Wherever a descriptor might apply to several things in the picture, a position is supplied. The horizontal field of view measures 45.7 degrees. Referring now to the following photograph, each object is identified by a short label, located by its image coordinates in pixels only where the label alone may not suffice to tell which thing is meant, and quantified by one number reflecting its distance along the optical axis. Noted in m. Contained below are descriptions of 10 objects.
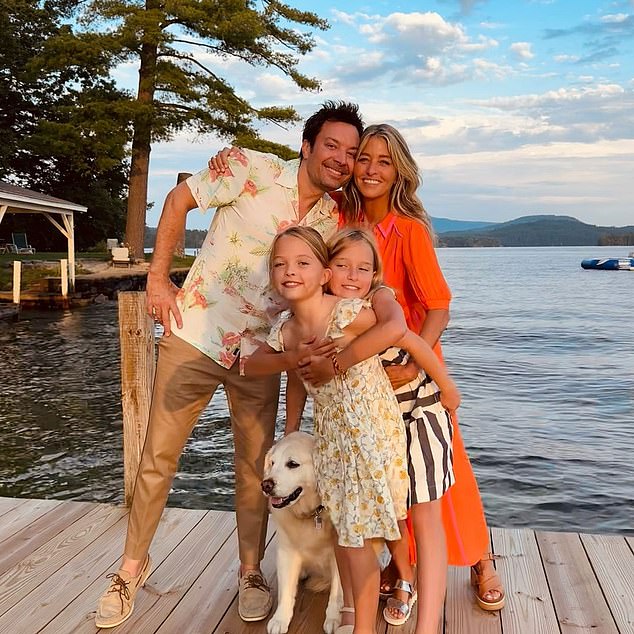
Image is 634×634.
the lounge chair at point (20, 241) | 34.56
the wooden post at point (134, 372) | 4.02
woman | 2.97
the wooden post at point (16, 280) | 21.04
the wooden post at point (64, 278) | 22.99
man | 3.14
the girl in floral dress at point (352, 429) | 2.57
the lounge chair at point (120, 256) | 27.78
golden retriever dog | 2.77
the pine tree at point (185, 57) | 27.70
